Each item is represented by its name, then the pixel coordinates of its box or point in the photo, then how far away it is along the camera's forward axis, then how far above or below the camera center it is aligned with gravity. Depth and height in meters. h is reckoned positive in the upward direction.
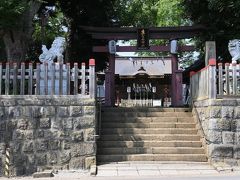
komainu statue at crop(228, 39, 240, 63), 10.72 +1.73
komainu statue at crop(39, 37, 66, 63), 10.08 +1.49
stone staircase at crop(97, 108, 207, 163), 9.44 -1.23
